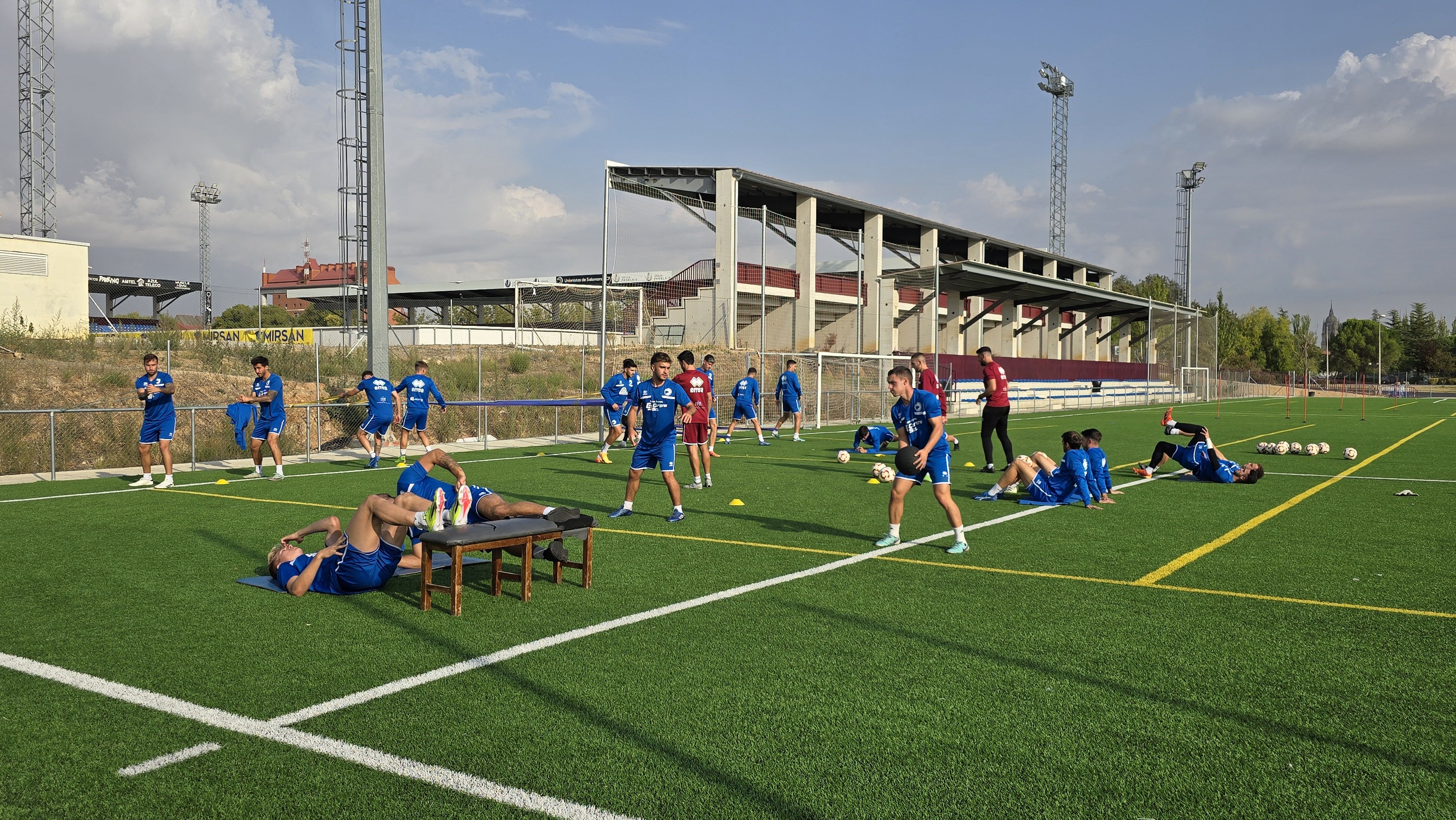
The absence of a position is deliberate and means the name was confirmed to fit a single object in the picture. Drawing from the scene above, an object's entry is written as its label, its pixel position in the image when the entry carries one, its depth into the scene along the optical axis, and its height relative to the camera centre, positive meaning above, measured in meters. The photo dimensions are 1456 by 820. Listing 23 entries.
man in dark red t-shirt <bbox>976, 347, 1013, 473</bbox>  15.48 -0.10
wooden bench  6.25 -1.04
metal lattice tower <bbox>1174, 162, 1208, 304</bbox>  70.44 +15.70
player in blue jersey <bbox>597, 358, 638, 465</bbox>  18.52 -0.01
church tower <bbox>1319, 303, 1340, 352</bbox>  132.12 +11.44
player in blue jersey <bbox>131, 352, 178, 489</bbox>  13.16 -0.27
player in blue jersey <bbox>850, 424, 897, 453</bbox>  19.56 -0.90
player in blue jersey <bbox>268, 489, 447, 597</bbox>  6.57 -1.16
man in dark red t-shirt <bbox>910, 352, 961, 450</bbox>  11.61 +0.25
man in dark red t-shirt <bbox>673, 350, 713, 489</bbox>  13.25 -0.45
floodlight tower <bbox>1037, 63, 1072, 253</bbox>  73.00 +24.37
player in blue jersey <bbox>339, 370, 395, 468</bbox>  16.59 -0.24
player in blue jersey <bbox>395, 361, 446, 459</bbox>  16.67 -0.08
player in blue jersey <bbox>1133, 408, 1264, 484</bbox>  14.13 -0.98
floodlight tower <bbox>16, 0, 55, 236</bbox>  43.84 +13.75
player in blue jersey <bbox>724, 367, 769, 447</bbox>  21.62 -0.08
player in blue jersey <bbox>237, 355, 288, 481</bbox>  14.52 -0.27
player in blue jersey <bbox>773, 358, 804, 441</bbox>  22.38 +0.05
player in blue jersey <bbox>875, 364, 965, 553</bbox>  8.52 -0.46
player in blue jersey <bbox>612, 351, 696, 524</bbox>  10.44 -0.42
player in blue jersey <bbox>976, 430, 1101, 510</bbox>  11.60 -1.05
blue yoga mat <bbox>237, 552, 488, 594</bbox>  7.12 -1.47
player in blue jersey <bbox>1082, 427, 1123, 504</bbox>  11.80 -0.92
